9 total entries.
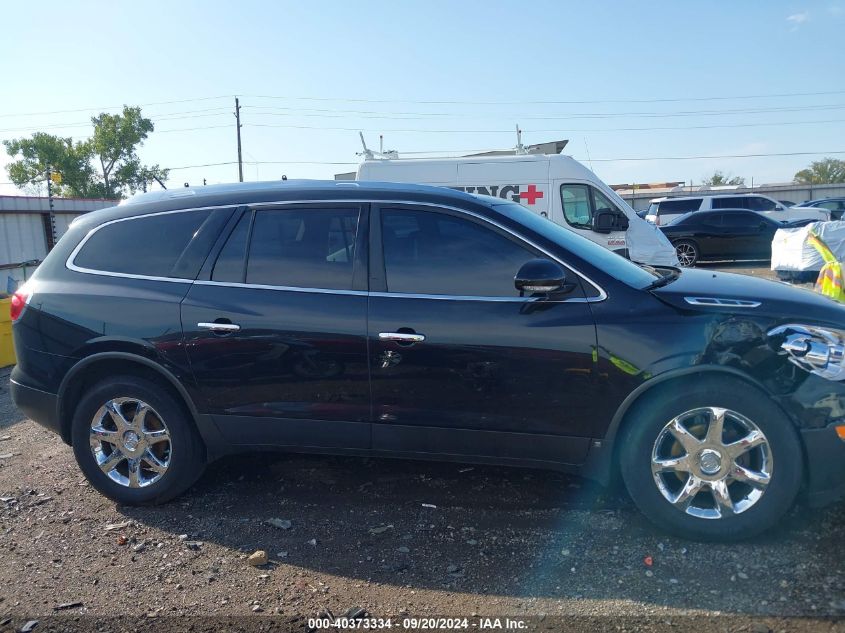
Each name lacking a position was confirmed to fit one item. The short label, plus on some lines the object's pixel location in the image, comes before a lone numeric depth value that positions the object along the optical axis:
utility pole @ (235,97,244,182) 48.44
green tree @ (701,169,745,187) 66.81
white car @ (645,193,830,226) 23.47
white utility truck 12.54
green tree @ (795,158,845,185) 69.44
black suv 3.56
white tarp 13.52
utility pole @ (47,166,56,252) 24.40
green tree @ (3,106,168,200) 56.88
